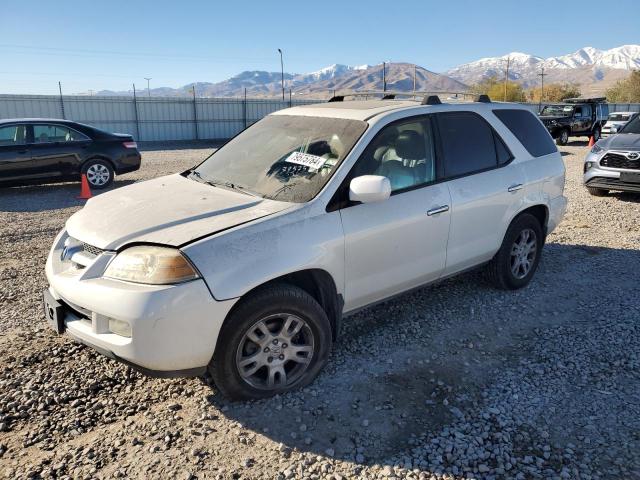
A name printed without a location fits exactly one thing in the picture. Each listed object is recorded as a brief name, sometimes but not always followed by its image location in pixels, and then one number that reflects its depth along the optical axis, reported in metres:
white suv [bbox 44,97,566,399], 2.88
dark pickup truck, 22.67
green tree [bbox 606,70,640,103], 61.94
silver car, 9.26
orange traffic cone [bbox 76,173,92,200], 10.08
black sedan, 10.28
